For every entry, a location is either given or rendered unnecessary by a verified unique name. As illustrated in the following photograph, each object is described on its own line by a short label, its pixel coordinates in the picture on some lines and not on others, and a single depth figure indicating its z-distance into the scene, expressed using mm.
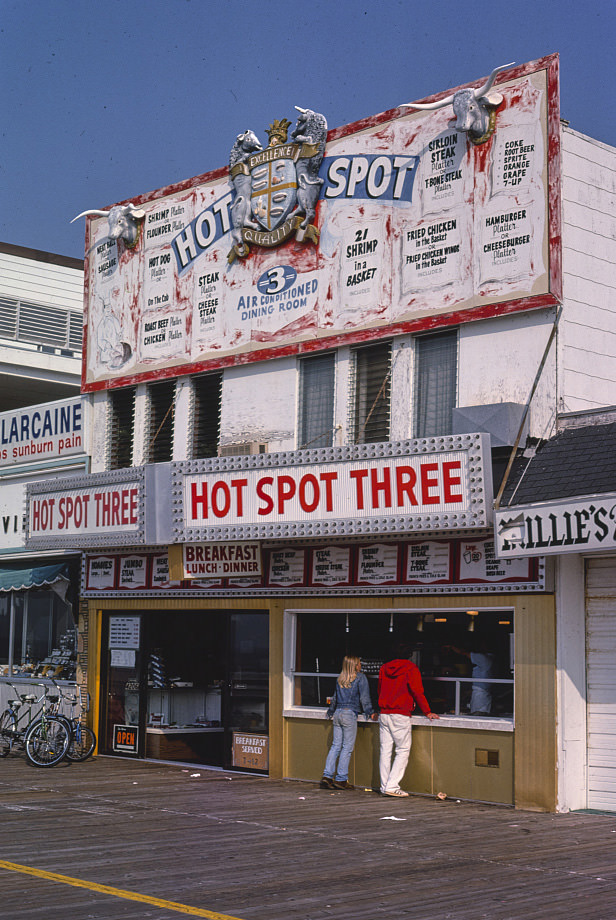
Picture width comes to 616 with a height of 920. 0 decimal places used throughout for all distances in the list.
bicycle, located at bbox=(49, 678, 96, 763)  19047
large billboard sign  14969
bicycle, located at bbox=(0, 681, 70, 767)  18703
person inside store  14898
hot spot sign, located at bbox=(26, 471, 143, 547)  17703
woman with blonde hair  15688
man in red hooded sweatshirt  15133
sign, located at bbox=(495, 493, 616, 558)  12453
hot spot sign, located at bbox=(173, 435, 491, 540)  13742
